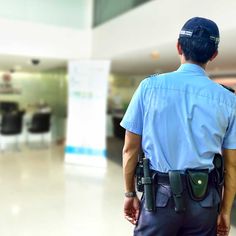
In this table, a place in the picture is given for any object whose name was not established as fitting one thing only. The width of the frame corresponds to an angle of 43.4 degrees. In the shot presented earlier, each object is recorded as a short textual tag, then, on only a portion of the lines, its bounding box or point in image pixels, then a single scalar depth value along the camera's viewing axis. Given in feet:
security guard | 3.94
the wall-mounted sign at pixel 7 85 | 30.71
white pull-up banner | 17.94
